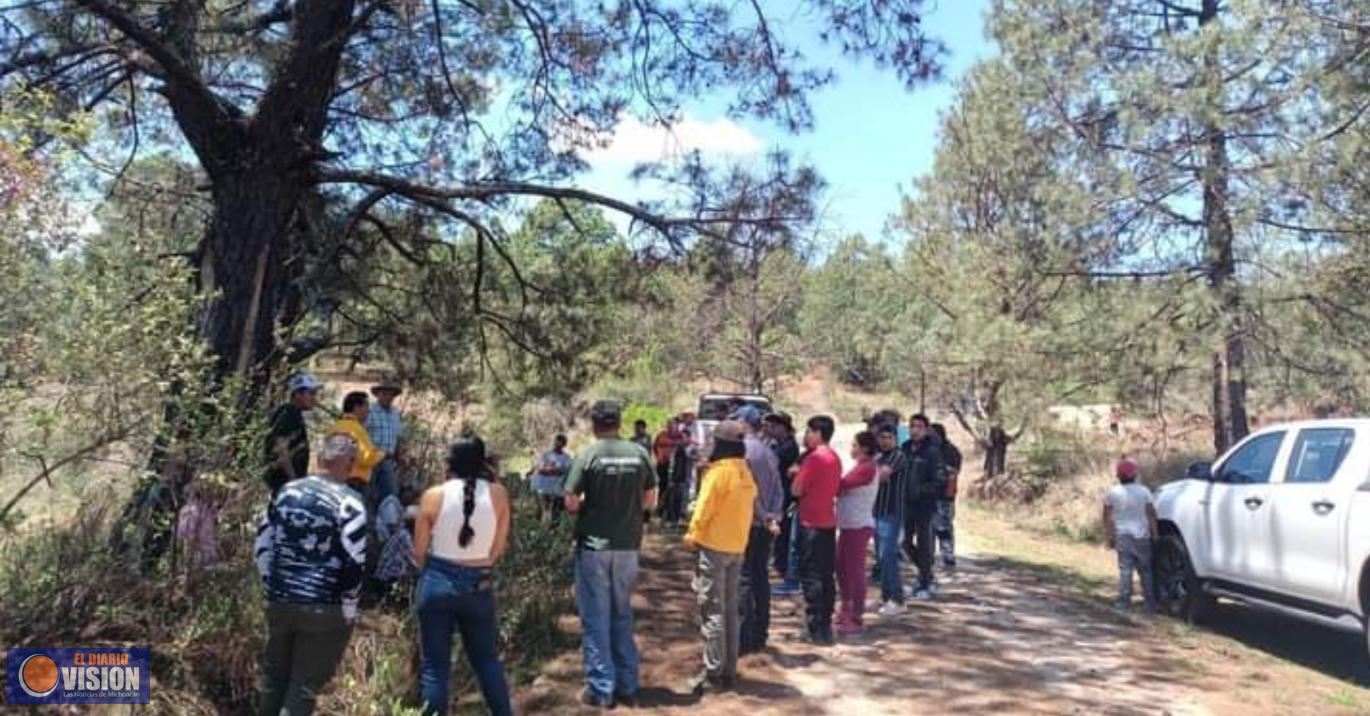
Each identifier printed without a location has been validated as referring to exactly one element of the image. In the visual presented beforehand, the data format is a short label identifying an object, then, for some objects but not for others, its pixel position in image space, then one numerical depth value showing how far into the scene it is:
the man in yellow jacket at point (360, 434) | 7.02
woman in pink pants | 7.48
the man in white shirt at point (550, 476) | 11.85
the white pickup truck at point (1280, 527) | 6.72
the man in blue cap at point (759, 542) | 6.92
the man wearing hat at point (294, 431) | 6.46
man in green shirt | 5.78
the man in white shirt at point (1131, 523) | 9.02
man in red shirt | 7.06
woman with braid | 4.92
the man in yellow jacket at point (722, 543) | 6.09
